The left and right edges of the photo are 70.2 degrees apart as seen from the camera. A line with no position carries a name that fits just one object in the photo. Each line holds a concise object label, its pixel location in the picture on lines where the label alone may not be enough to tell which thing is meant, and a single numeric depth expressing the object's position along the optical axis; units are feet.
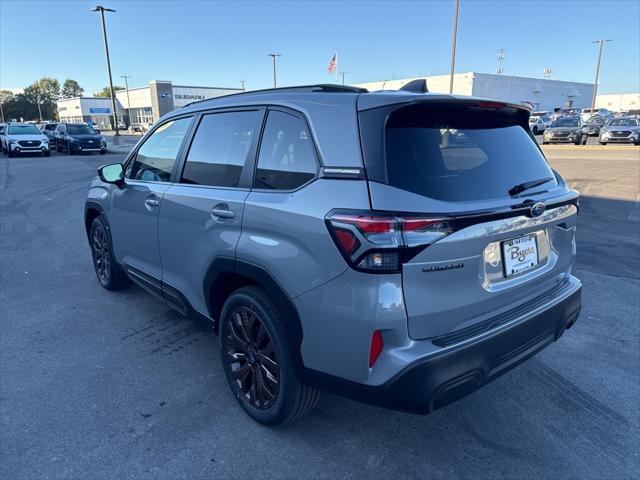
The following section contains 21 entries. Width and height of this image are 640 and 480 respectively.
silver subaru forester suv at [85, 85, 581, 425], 6.49
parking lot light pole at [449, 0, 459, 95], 85.83
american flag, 111.55
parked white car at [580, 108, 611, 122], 171.34
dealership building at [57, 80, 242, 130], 245.24
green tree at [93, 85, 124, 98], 435.53
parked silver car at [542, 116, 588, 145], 90.07
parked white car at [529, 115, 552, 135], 116.02
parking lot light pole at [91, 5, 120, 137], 107.04
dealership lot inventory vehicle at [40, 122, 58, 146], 97.76
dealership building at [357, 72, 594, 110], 186.39
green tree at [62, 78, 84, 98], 446.28
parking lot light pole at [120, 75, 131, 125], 263.18
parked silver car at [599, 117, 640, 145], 80.38
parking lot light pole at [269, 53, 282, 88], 199.93
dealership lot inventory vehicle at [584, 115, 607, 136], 114.21
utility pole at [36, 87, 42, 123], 332.78
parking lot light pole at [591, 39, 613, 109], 196.85
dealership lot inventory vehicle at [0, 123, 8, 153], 82.84
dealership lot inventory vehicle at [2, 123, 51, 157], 78.43
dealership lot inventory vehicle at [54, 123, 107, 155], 84.58
